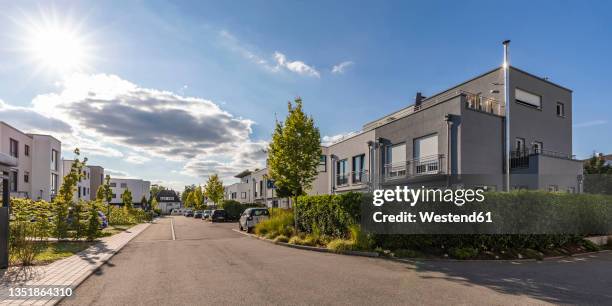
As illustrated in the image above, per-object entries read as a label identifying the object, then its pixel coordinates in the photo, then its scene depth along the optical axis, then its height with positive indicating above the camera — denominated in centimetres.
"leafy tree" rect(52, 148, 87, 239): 1691 -143
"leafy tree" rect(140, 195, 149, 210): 8900 -801
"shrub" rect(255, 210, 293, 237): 1920 -286
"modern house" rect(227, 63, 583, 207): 1922 +182
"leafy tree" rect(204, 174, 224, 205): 6762 -315
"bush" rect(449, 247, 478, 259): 1228 -261
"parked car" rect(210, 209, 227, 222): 4266 -502
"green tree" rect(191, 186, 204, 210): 8331 -598
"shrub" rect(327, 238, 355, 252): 1372 -269
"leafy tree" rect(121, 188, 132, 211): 4911 -369
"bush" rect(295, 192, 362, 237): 1484 -176
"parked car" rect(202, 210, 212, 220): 5123 -591
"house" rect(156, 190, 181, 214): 13500 -1050
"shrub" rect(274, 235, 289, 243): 1744 -311
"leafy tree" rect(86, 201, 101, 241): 1784 -247
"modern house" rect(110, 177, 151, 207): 10431 -470
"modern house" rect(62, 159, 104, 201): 7100 -187
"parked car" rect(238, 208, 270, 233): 2494 -306
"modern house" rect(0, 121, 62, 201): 3728 +107
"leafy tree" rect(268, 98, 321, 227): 1955 +104
